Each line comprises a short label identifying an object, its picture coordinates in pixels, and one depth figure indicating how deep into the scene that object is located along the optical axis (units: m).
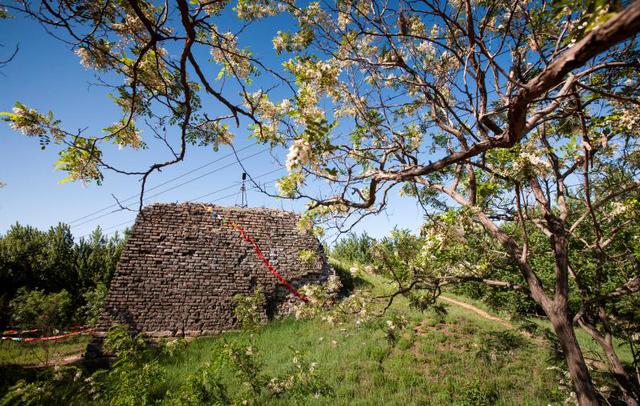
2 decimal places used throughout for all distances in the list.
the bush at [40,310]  11.40
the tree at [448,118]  1.99
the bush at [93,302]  12.57
